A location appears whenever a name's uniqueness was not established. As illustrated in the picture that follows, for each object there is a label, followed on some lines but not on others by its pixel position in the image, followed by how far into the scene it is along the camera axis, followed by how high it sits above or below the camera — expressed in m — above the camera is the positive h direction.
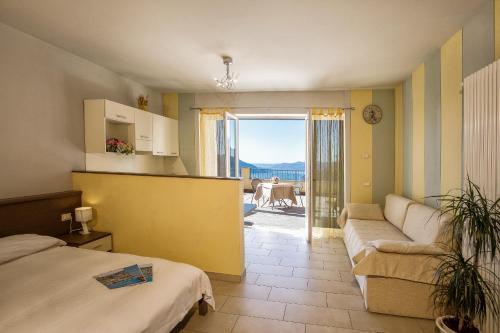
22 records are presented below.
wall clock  4.65 +0.84
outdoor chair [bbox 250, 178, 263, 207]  7.83 -0.58
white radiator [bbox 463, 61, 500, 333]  1.90 +0.23
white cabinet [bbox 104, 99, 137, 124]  3.40 +0.69
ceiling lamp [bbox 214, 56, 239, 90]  3.32 +1.07
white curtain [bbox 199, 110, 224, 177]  5.12 +0.43
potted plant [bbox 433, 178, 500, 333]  1.81 -0.81
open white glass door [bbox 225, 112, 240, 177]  4.92 +0.34
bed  1.50 -0.86
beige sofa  2.37 -0.98
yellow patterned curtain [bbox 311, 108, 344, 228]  4.77 +0.00
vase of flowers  3.58 +0.24
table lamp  3.17 -0.61
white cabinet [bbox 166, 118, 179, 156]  4.91 +0.49
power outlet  3.16 -0.63
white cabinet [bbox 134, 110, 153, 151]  3.96 +0.51
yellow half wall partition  3.06 -0.63
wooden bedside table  2.98 -0.88
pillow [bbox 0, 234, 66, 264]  2.25 -0.73
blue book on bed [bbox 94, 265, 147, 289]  1.93 -0.86
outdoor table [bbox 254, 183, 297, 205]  6.70 -0.74
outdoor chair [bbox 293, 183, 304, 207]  9.00 -0.87
